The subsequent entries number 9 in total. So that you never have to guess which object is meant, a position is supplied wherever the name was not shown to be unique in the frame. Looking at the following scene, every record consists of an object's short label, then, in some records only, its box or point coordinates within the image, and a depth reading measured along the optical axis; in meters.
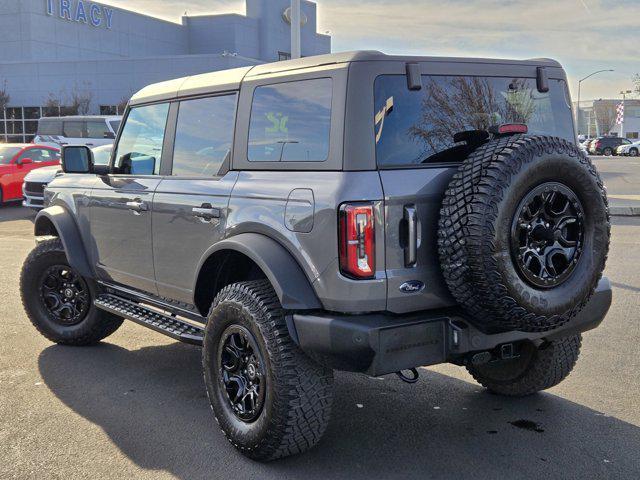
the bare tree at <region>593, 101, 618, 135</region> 113.44
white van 25.47
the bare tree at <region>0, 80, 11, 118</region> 51.03
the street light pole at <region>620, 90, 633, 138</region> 96.91
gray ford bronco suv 3.21
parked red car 17.27
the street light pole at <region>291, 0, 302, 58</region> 14.13
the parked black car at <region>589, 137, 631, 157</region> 57.28
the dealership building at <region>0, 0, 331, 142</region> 51.91
